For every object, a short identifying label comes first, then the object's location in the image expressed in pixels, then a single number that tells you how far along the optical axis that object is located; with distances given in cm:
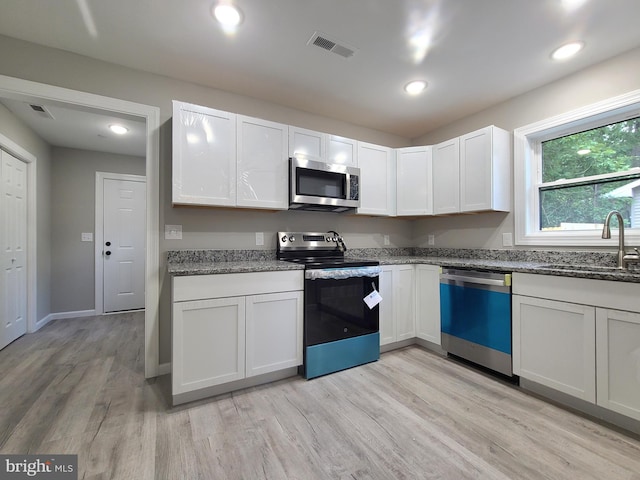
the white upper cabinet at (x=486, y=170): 262
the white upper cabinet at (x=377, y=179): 304
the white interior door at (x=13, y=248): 290
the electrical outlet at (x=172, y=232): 237
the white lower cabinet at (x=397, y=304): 273
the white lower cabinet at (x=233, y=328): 186
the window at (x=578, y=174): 216
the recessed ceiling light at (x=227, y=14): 167
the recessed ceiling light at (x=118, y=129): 337
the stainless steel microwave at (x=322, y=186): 254
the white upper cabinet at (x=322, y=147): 261
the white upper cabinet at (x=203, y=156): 213
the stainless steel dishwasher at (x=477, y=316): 218
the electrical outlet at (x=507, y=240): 274
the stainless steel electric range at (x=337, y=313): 225
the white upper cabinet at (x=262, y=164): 236
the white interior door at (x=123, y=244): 439
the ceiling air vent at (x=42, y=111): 285
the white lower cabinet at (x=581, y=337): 160
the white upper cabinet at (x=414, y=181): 317
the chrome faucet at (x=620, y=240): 196
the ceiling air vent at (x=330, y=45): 194
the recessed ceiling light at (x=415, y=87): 250
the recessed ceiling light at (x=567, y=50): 199
